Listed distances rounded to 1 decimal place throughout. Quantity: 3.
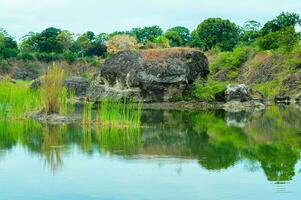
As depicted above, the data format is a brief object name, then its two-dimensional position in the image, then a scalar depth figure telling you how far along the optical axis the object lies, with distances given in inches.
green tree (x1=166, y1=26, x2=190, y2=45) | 3659.9
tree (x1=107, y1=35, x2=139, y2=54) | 1820.9
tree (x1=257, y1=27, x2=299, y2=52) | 1769.2
